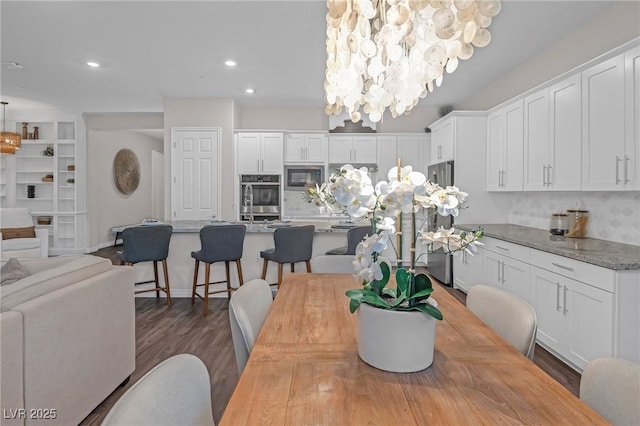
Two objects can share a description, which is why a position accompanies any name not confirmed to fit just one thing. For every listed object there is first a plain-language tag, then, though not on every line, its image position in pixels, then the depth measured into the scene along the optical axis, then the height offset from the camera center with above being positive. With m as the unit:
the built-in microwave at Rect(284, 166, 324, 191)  6.32 +0.59
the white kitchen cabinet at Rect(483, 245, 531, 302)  3.12 -0.60
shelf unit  7.25 +0.66
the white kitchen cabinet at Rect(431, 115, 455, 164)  4.79 +1.01
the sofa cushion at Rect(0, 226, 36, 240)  5.92 -0.40
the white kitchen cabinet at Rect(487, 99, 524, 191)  3.95 +0.75
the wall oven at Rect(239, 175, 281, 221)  6.17 +0.23
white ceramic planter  1.00 -0.37
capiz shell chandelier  1.19 +0.64
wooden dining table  0.81 -0.46
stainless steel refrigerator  4.83 -0.19
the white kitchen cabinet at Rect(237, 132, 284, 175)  6.17 +1.02
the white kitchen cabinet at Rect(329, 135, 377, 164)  6.39 +1.12
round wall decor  8.36 +0.94
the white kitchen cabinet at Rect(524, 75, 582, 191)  3.04 +0.69
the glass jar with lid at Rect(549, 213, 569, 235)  3.35 -0.12
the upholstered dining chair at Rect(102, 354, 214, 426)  0.75 -0.44
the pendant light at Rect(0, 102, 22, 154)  5.92 +1.12
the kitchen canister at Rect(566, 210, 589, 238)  3.17 -0.11
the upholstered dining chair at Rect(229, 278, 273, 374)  1.33 -0.43
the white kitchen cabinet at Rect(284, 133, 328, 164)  6.37 +1.12
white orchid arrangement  0.97 -0.01
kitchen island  4.23 -0.55
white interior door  5.98 +0.60
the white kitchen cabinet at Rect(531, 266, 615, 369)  2.23 -0.74
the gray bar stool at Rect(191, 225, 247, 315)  3.61 -0.36
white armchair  5.75 -0.47
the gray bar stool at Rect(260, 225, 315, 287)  3.58 -0.36
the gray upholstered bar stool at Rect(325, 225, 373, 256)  3.46 -0.25
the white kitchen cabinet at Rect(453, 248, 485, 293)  4.04 -0.73
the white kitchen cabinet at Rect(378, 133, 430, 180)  6.35 +1.11
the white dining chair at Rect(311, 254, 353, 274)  2.55 -0.39
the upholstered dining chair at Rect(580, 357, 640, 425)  0.89 -0.47
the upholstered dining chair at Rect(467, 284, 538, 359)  1.32 -0.43
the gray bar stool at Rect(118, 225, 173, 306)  3.57 -0.35
